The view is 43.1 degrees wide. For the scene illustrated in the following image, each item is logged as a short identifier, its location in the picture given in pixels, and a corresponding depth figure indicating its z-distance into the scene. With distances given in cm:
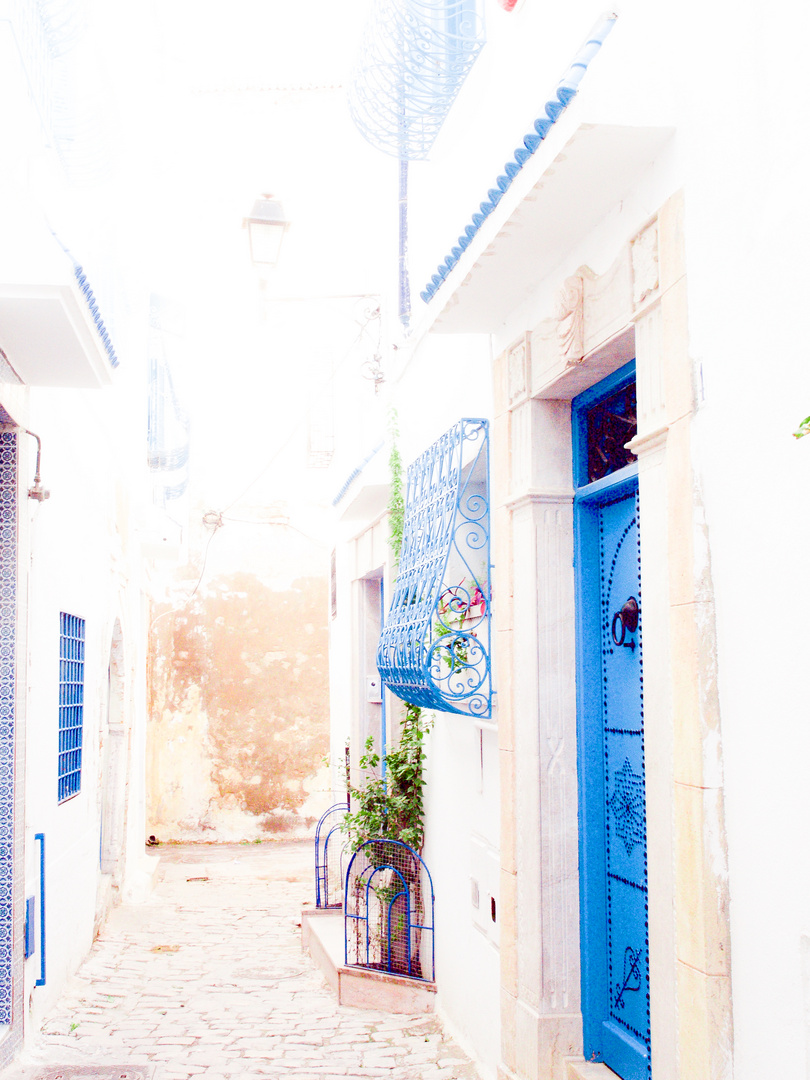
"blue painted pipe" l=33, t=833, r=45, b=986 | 567
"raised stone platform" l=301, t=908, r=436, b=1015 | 613
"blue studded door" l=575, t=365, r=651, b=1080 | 384
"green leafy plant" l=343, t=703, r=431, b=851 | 661
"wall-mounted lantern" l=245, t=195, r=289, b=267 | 829
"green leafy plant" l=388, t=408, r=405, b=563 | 702
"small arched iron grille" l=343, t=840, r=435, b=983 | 641
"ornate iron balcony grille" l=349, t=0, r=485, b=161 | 550
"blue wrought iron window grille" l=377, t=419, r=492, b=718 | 484
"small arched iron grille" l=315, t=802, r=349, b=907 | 851
